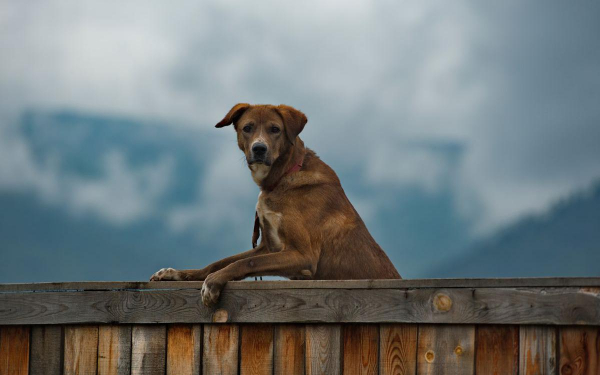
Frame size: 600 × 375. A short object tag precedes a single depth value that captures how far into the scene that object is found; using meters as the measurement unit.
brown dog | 11.25
